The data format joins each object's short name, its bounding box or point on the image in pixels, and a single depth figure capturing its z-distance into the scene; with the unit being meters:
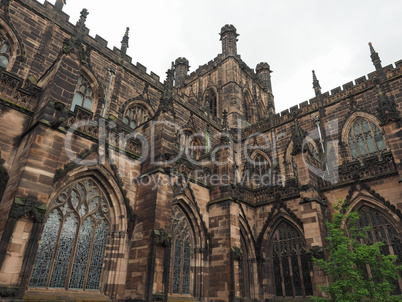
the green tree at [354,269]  8.12
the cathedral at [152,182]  7.55
